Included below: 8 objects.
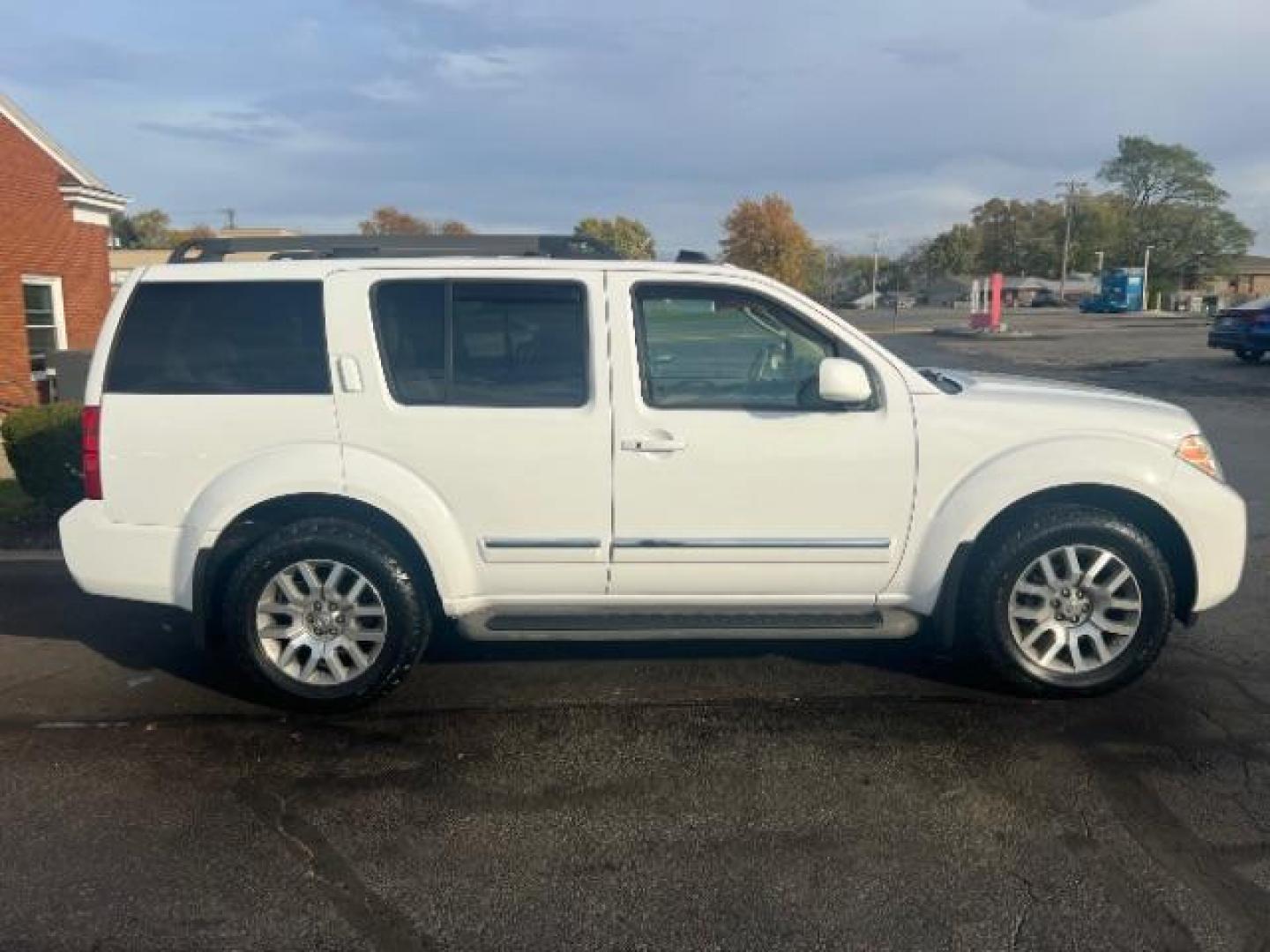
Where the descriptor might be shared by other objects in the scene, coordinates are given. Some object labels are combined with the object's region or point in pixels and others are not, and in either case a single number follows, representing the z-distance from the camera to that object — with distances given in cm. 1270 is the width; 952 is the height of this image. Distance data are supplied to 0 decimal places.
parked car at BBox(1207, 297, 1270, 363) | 2078
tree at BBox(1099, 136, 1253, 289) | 9888
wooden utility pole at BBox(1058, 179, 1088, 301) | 9325
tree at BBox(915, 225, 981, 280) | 11494
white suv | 405
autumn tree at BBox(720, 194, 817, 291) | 7775
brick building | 1509
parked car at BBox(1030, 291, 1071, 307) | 9324
